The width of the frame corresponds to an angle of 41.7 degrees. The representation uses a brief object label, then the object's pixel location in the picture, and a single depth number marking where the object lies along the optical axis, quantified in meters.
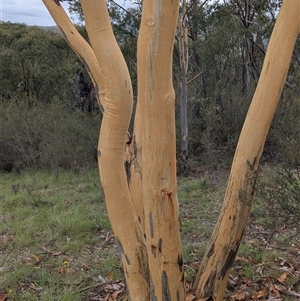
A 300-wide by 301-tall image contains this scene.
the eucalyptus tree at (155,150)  1.99
